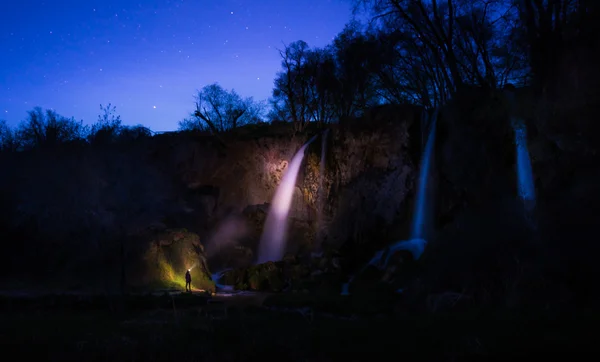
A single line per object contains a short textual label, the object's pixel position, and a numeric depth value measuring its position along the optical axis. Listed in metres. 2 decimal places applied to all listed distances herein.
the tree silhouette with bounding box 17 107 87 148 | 30.87
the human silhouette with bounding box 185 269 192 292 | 23.17
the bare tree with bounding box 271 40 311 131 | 39.25
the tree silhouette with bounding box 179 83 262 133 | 50.25
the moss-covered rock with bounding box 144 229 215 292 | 25.12
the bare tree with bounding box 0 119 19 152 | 44.84
